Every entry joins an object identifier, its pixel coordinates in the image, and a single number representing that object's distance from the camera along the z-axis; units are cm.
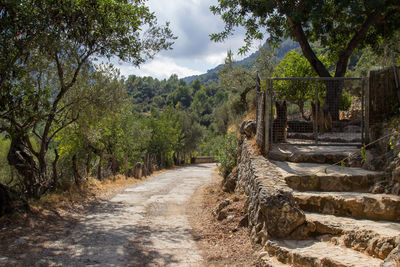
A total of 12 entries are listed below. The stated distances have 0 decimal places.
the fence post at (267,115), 770
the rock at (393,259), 274
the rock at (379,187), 541
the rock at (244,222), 655
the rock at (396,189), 505
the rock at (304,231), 462
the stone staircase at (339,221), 370
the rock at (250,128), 1009
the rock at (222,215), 753
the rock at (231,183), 1005
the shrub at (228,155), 1266
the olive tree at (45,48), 653
